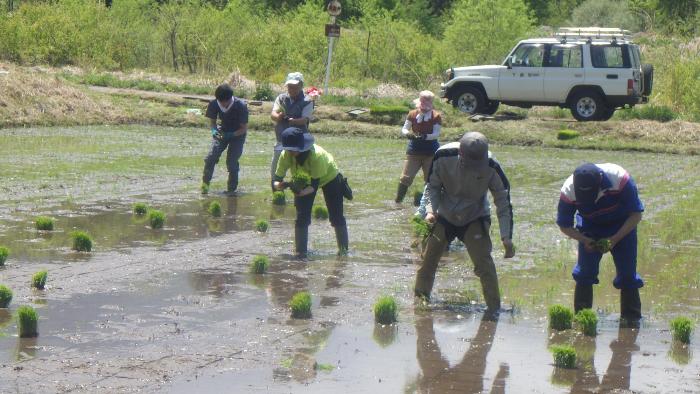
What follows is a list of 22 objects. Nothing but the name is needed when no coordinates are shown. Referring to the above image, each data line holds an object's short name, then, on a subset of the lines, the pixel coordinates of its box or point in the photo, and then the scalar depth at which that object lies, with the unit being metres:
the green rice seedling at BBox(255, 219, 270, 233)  14.01
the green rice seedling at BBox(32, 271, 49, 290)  10.30
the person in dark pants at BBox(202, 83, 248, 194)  17.03
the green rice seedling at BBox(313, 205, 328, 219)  15.25
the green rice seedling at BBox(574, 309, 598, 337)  9.23
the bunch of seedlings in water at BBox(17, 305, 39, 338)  8.61
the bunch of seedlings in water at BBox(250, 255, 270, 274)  11.40
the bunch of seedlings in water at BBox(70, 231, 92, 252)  12.19
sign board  32.53
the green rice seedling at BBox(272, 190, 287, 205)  16.34
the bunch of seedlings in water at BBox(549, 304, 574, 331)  9.38
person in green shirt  11.62
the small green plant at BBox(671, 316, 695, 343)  9.05
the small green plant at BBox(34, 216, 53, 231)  13.42
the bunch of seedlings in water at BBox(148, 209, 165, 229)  13.85
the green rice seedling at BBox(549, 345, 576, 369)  8.27
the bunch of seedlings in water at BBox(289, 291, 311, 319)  9.53
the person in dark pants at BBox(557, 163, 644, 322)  9.09
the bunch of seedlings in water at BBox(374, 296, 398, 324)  9.42
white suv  29.66
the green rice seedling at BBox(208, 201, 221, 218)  15.09
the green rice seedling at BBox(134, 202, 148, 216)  14.96
